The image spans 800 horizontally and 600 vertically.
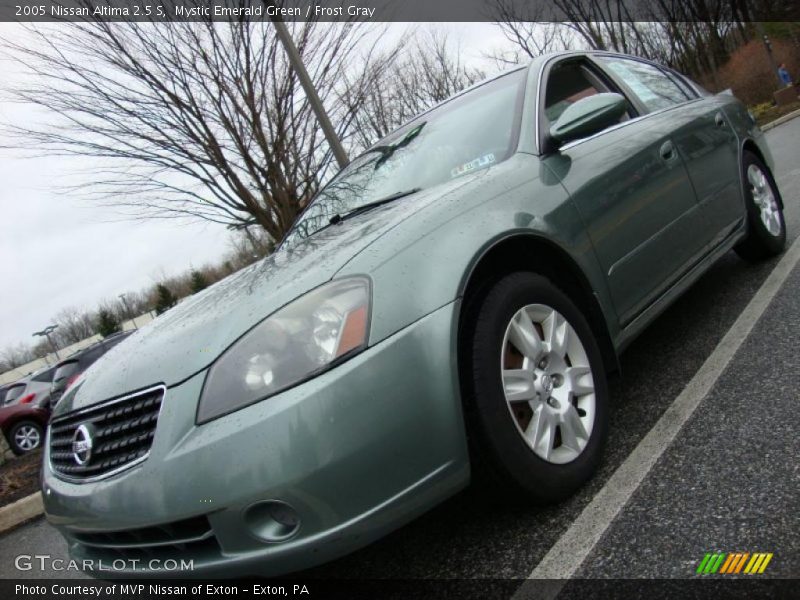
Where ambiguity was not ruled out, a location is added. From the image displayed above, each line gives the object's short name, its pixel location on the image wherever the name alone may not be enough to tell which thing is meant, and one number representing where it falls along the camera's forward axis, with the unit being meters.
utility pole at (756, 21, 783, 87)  19.81
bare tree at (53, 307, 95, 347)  65.81
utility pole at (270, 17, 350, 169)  7.48
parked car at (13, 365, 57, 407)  10.55
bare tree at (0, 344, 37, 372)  62.34
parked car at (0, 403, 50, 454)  10.20
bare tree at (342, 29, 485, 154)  9.15
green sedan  1.49
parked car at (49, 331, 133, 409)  10.18
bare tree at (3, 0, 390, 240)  7.33
